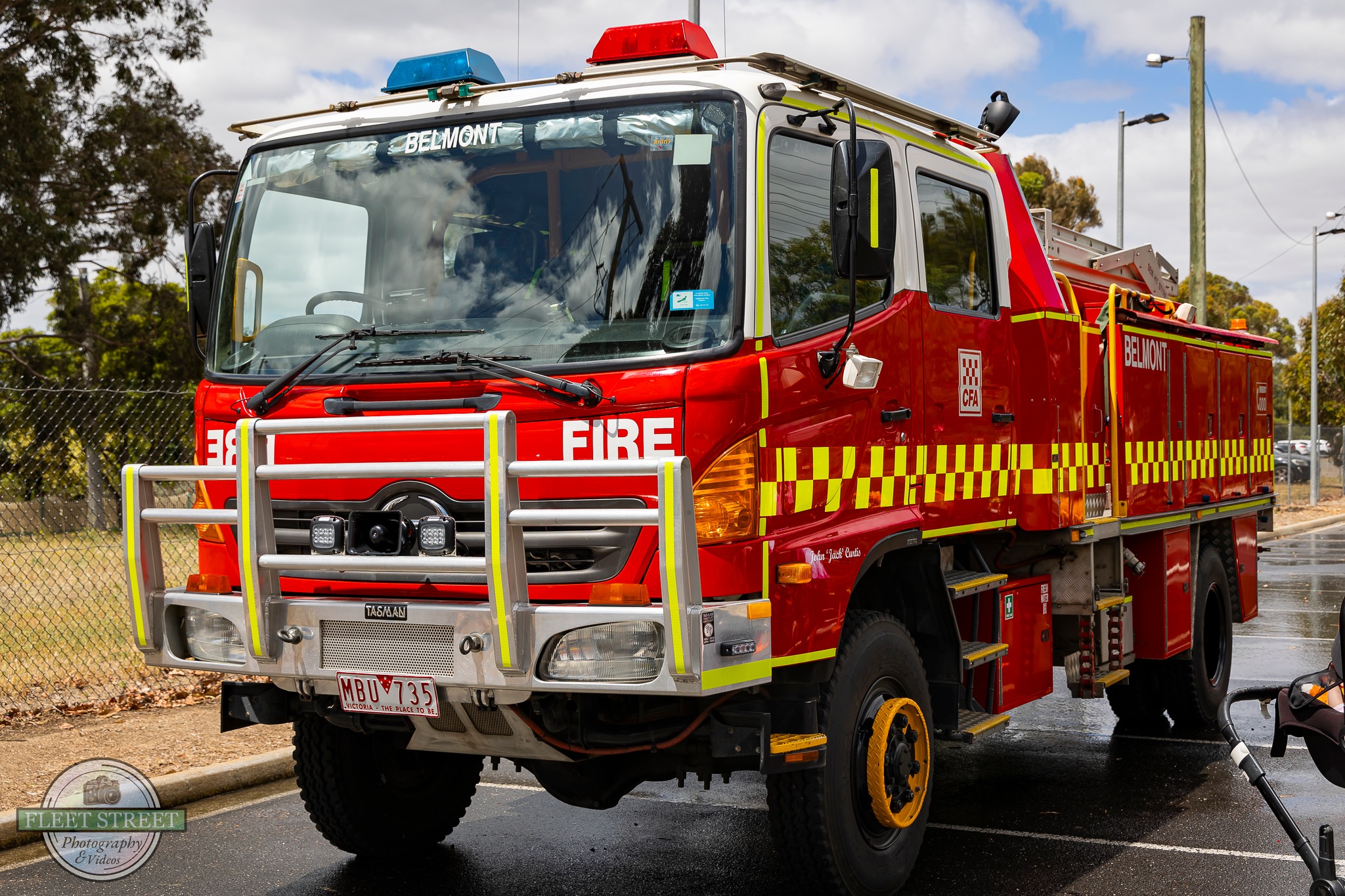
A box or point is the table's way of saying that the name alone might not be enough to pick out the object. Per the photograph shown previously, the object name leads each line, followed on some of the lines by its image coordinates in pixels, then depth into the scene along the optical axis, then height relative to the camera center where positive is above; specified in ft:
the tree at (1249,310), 219.41 +18.82
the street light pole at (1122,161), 84.69 +16.30
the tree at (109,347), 90.99 +6.66
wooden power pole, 69.97 +14.07
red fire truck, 13.34 -0.17
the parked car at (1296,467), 125.80 -4.60
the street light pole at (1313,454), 98.07 -2.68
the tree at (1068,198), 161.89 +27.15
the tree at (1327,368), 130.62 +4.90
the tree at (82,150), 81.10 +18.62
